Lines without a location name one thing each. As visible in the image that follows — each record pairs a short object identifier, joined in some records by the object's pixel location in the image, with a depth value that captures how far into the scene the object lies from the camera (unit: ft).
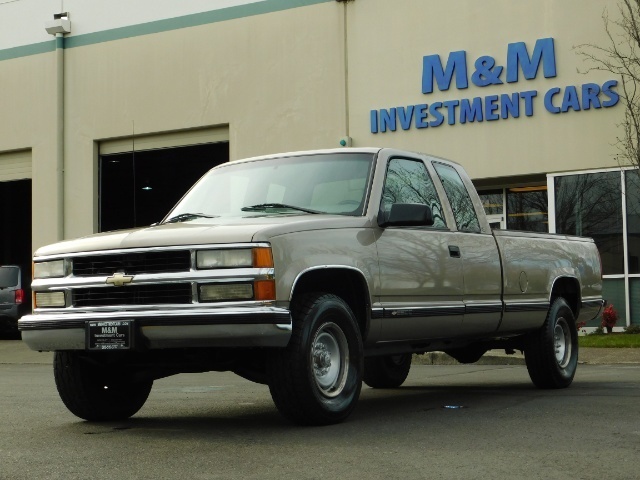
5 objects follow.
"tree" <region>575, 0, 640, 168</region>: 65.72
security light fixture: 88.53
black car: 80.43
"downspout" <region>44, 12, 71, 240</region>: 88.58
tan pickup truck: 22.70
